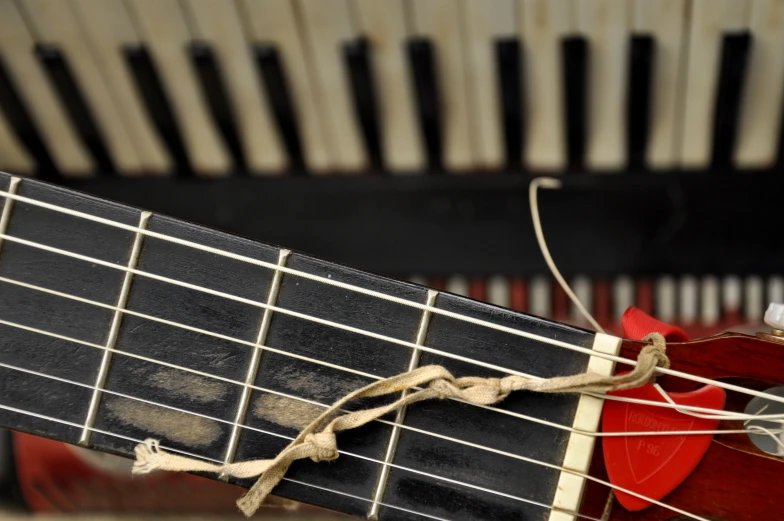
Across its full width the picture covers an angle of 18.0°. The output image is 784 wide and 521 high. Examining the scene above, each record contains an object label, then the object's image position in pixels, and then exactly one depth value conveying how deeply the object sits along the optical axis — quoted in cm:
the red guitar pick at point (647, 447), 54
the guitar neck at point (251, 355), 54
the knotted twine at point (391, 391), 53
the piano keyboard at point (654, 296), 70
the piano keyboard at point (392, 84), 65
